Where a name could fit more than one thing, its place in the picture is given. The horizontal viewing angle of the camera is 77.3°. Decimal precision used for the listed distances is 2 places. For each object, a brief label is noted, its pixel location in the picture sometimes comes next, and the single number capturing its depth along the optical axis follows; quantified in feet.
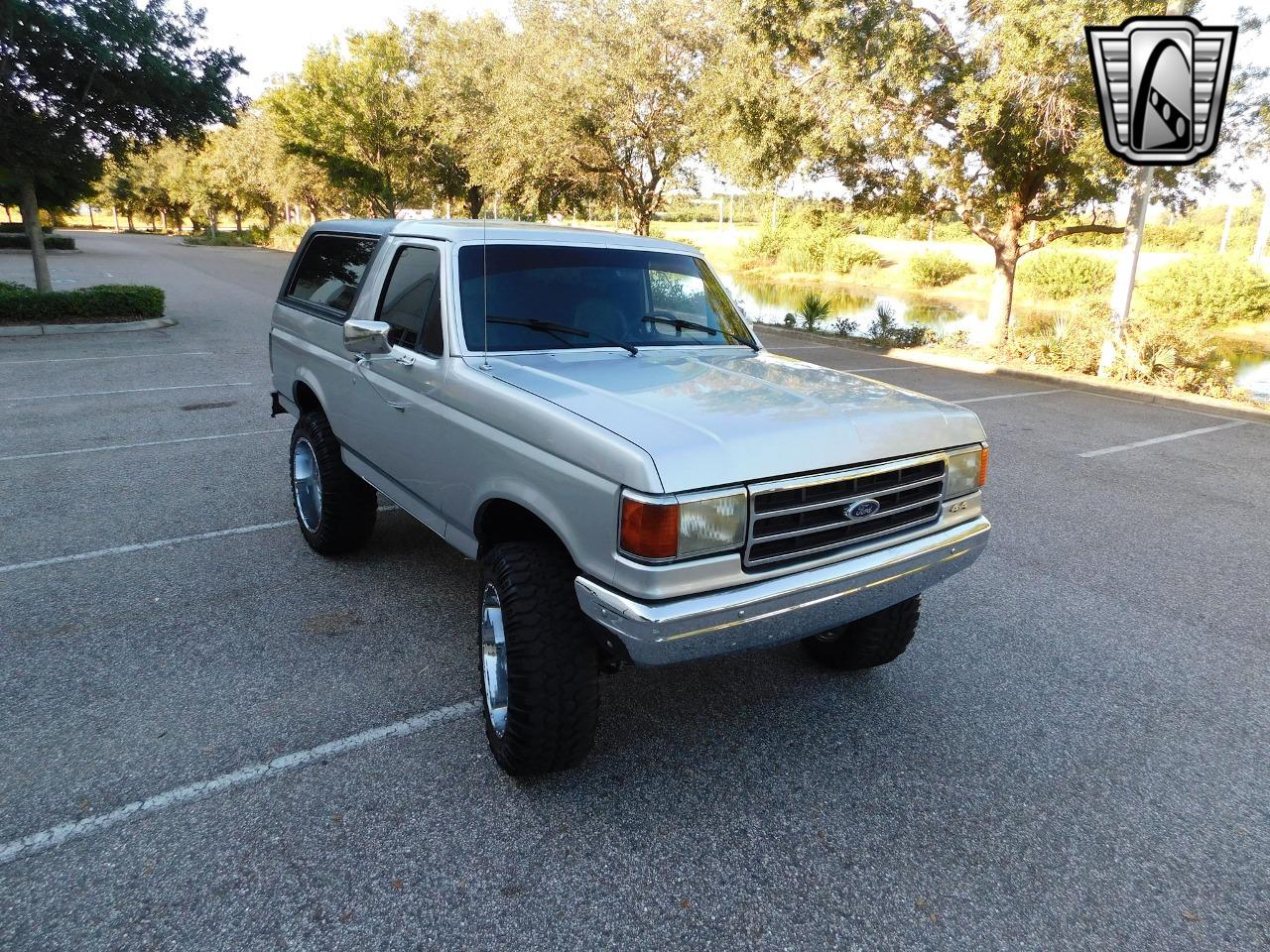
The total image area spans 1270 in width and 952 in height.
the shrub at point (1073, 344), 42.98
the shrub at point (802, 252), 139.33
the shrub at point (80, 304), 47.65
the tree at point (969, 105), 36.94
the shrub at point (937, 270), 125.59
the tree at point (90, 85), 42.34
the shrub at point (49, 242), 136.36
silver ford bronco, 8.13
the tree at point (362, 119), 116.98
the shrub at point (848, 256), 136.98
